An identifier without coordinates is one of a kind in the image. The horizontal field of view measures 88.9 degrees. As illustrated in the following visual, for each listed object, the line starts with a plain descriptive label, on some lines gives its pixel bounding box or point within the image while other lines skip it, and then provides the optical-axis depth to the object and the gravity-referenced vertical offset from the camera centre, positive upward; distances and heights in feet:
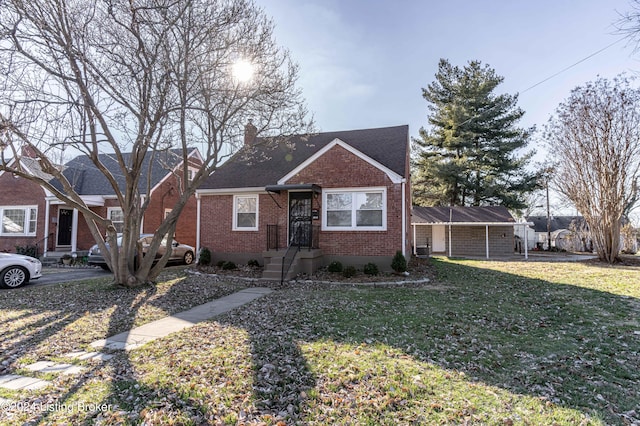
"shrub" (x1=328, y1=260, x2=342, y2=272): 37.96 -4.31
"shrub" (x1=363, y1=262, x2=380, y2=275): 36.88 -4.40
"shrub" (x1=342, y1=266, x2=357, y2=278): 36.73 -4.74
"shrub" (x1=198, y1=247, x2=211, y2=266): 44.34 -3.98
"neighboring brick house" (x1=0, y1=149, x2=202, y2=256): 57.41 +3.43
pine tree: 92.02 +24.41
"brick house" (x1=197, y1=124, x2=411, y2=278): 38.40 +3.01
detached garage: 73.15 +0.11
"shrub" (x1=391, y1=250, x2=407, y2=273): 36.32 -3.62
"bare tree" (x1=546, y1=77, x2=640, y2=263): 55.26 +14.21
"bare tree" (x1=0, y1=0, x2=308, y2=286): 24.34 +12.98
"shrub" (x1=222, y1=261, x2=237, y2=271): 41.70 -4.74
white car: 30.91 -4.19
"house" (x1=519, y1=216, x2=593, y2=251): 97.76 -0.94
